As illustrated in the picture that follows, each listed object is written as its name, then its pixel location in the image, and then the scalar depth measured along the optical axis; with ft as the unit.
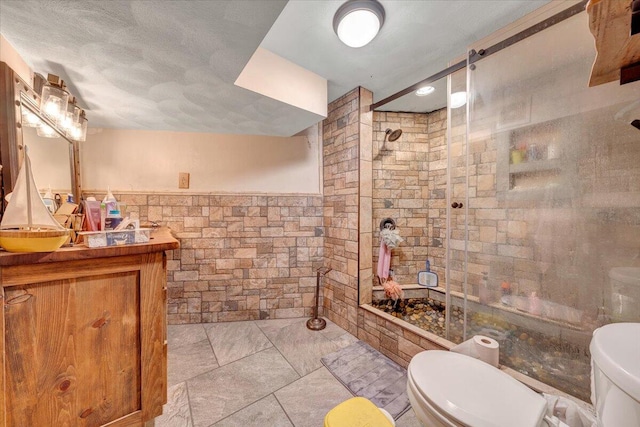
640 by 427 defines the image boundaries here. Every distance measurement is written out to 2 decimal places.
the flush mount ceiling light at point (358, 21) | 4.46
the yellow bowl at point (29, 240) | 2.55
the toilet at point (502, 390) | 2.02
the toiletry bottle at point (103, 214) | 3.60
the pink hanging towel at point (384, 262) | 8.85
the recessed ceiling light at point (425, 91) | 7.82
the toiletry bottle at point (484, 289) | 5.63
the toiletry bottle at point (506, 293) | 5.31
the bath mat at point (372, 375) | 5.03
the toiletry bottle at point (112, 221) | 3.61
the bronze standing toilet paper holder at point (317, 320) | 7.98
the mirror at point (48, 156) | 3.90
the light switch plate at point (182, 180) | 8.20
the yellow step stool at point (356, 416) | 3.26
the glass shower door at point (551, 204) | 4.02
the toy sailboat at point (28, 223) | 2.57
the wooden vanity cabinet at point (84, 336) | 2.59
